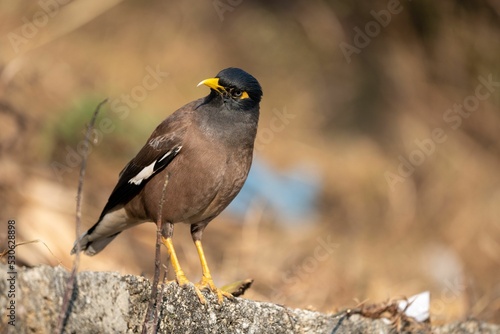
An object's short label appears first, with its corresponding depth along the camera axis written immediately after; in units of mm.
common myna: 9602
